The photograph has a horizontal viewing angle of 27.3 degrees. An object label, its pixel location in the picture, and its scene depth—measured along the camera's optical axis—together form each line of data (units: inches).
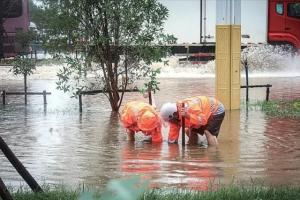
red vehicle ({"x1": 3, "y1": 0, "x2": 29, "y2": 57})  1073.5
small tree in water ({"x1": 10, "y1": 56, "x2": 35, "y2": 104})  599.4
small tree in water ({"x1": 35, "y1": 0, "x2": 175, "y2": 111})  492.1
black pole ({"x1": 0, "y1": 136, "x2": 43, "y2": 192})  195.0
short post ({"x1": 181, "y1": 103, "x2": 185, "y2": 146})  327.4
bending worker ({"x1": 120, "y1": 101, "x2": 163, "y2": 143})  337.1
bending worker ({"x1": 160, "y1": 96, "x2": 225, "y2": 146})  331.3
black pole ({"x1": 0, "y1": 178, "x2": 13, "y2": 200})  165.2
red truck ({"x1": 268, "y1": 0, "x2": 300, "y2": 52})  1027.9
